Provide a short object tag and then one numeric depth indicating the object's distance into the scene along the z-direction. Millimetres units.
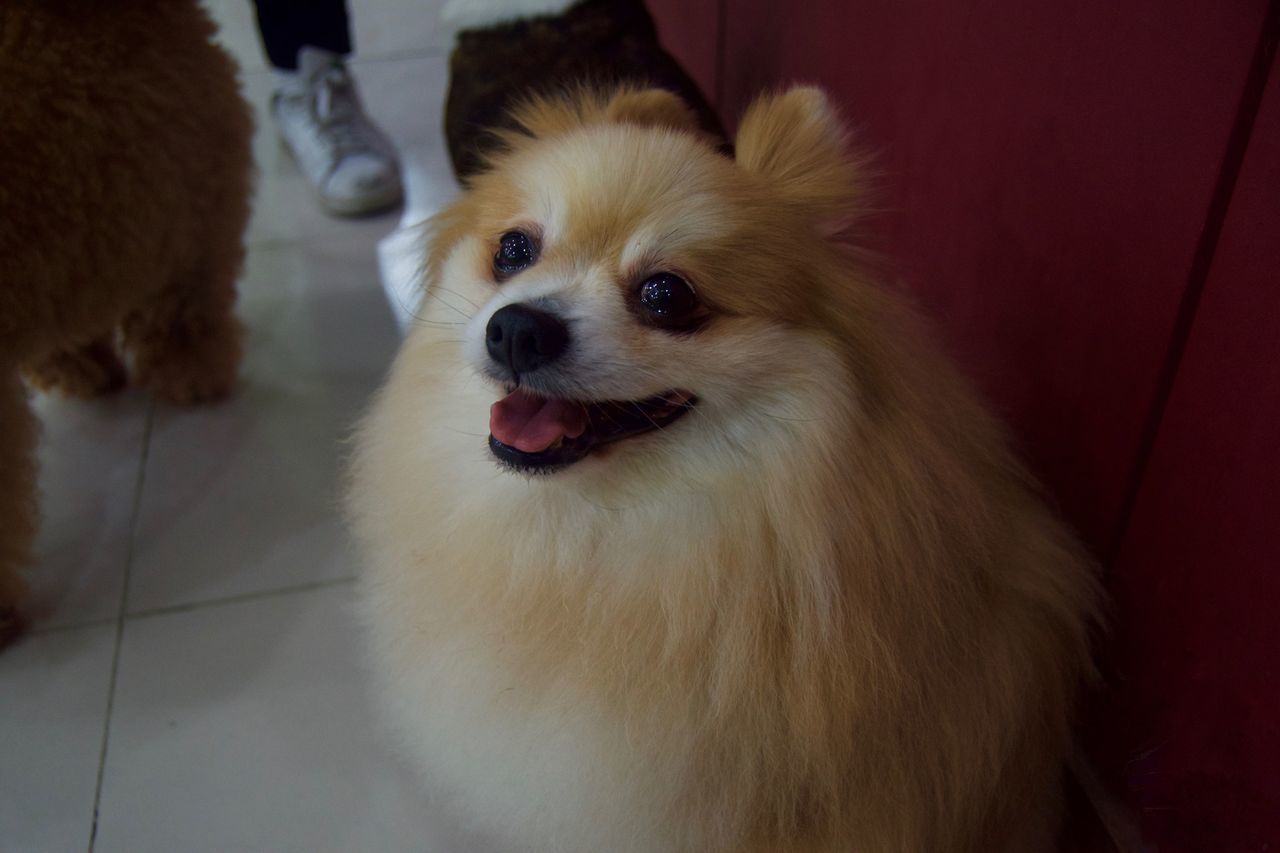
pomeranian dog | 395
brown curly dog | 546
